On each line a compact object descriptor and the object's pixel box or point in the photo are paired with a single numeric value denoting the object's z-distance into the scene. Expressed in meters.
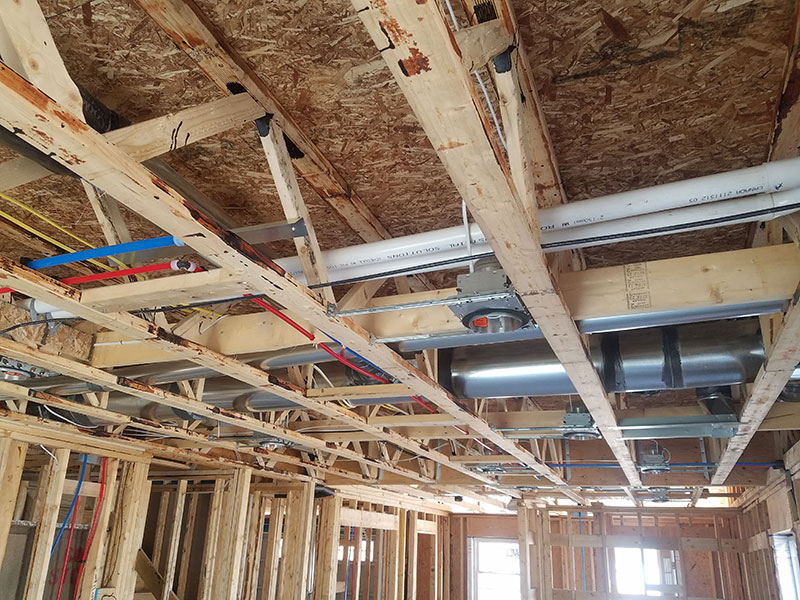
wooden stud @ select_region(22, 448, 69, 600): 3.93
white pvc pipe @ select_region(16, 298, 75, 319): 2.29
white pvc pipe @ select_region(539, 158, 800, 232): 1.42
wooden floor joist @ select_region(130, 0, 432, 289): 1.39
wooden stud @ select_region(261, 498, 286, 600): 6.04
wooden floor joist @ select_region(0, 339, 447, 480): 2.49
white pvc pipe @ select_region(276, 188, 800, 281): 1.47
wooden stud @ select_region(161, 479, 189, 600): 5.36
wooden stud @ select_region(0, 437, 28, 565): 3.78
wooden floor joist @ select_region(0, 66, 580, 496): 1.01
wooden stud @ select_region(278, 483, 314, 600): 6.10
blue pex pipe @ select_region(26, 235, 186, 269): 1.51
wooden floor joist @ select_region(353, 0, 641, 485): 0.83
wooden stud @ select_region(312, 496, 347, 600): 6.56
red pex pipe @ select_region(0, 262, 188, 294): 1.64
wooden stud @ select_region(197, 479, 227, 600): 5.36
